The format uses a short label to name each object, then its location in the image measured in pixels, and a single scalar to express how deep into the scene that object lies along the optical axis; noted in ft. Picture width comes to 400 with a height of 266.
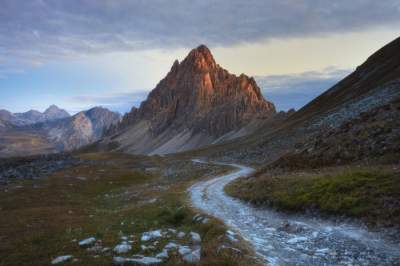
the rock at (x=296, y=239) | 49.91
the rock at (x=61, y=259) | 41.42
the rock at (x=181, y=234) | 55.03
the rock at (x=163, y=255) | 41.94
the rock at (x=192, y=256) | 39.81
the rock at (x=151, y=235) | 53.36
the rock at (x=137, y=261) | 39.37
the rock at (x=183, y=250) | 43.19
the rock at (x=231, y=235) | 49.68
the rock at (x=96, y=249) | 45.85
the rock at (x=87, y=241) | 49.86
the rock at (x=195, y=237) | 51.92
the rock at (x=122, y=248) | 45.08
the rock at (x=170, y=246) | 46.60
